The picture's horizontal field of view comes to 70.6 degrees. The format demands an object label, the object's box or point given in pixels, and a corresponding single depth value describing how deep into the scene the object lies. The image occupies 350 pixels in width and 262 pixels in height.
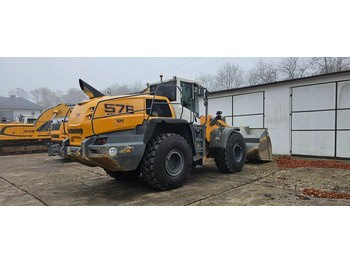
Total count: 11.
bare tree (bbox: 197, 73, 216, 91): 35.09
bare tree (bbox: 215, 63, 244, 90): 35.06
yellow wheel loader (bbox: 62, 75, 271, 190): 4.85
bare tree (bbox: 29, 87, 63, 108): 73.30
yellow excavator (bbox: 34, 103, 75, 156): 11.36
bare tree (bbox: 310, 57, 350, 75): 27.66
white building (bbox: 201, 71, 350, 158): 9.88
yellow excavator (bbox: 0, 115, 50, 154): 14.86
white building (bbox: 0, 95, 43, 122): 42.69
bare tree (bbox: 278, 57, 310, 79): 31.15
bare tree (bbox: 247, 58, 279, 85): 32.50
